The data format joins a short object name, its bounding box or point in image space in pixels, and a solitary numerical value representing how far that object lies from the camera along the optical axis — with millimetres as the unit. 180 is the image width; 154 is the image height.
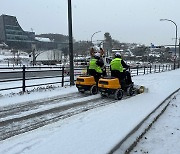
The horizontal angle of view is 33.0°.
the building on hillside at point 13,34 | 133375
